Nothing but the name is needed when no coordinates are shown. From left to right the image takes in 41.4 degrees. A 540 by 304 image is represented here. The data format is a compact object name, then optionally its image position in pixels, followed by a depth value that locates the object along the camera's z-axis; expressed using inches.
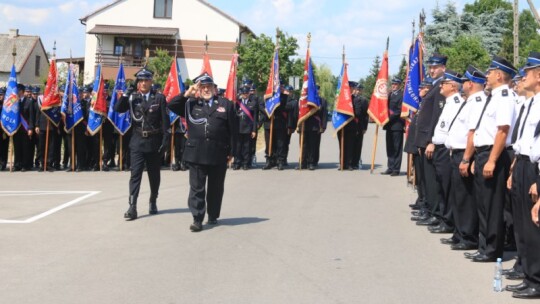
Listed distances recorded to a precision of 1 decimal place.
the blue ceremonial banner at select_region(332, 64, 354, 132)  735.7
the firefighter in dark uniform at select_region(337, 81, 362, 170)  741.9
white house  2267.5
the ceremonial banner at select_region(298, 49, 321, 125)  743.1
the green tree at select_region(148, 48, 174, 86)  1863.9
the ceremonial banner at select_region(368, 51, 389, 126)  693.3
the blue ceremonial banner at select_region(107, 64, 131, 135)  709.9
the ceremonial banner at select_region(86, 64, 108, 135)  711.7
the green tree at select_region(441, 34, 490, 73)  2061.1
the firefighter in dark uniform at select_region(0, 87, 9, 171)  724.0
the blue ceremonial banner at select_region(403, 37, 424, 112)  573.6
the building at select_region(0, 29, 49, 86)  2834.6
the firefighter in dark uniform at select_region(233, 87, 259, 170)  733.3
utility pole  1222.2
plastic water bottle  261.6
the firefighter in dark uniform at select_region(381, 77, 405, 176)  687.1
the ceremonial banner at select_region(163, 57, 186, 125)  757.9
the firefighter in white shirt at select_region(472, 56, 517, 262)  292.2
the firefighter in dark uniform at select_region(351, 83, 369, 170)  752.3
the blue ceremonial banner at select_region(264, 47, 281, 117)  740.6
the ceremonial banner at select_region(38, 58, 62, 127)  718.5
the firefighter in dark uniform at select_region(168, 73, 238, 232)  388.8
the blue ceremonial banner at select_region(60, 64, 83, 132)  719.7
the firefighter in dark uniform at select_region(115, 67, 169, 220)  426.3
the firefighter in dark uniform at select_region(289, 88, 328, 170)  747.3
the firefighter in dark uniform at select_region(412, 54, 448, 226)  393.4
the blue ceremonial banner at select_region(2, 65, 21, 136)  706.2
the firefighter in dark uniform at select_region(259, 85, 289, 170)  738.2
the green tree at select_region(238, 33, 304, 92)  1851.6
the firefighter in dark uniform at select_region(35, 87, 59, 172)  722.8
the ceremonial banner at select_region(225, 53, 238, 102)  725.3
